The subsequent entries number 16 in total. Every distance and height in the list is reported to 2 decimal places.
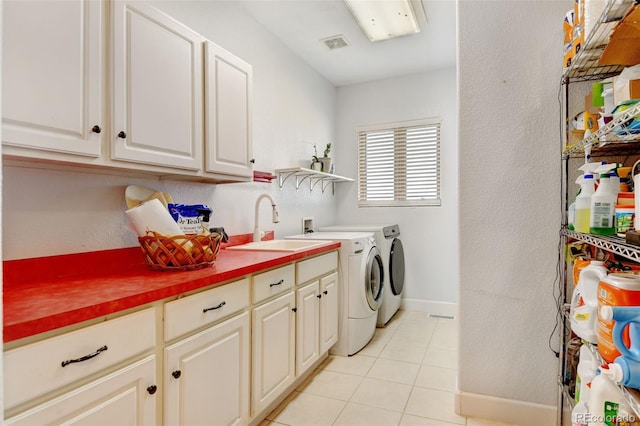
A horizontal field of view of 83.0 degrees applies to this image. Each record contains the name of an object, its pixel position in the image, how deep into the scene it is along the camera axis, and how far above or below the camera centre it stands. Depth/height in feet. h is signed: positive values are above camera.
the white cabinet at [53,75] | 3.68 +1.52
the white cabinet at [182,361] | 3.05 -1.66
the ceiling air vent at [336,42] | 10.08 +4.87
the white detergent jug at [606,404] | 3.52 -1.93
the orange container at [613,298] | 3.35 -0.82
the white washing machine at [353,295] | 9.01 -2.10
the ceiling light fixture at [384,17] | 8.13 +4.71
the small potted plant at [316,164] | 11.66 +1.57
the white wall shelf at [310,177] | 9.98 +1.13
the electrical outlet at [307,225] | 11.44 -0.40
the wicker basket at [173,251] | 4.83 -0.52
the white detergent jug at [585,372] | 4.25 -1.95
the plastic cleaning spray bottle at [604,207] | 3.91 +0.05
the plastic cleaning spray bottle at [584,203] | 4.44 +0.11
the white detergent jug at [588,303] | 4.11 -1.09
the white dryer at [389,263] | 11.02 -1.62
